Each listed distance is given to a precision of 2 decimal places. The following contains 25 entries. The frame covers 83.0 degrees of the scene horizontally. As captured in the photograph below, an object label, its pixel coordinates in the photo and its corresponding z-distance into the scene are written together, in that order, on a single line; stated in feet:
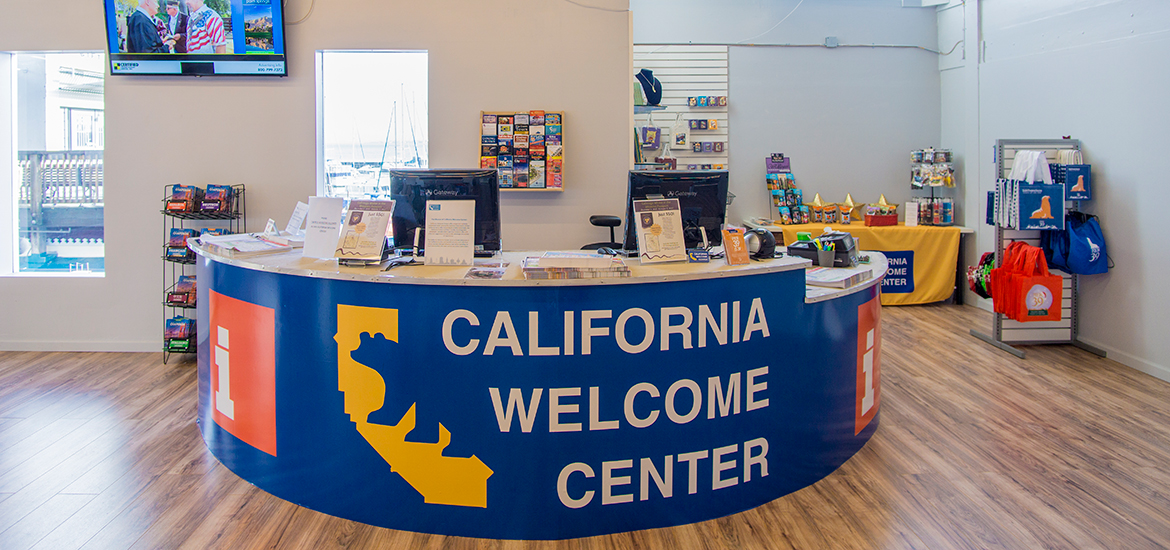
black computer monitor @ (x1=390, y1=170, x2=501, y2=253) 9.70
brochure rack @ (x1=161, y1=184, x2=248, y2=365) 15.43
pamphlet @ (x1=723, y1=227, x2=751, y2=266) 8.76
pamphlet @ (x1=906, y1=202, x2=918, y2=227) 22.41
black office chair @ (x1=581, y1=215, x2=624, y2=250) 14.43
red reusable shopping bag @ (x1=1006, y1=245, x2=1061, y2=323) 15.60
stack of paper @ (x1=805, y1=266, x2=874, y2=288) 9.30
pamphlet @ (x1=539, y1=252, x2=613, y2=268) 7.73
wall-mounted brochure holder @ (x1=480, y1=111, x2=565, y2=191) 15.55
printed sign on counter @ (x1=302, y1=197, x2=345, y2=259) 9.33
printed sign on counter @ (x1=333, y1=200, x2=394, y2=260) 8.54
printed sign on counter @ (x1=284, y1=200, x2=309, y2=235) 11.85
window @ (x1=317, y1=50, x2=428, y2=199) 16.31
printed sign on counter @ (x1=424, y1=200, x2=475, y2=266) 8.79
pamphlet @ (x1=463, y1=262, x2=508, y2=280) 7.70
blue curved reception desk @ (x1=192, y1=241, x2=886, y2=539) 7.54
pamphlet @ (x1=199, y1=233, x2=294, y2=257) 9.72
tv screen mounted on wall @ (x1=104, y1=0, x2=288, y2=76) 15.19
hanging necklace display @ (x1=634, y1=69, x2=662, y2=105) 21.65
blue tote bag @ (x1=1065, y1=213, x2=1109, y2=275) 15.30
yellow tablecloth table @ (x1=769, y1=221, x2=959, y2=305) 21.91
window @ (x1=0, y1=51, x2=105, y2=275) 16.40
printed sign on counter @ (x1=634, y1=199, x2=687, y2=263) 8.89
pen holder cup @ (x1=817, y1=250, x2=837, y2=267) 10.75
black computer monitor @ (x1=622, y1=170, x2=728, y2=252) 10.02
